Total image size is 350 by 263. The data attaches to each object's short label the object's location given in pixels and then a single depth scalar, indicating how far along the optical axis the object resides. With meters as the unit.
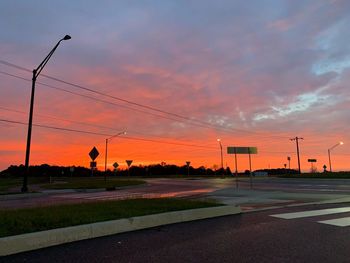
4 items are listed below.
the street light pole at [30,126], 27.07
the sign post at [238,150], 24.81
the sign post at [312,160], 75.28
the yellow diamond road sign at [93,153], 34.97
